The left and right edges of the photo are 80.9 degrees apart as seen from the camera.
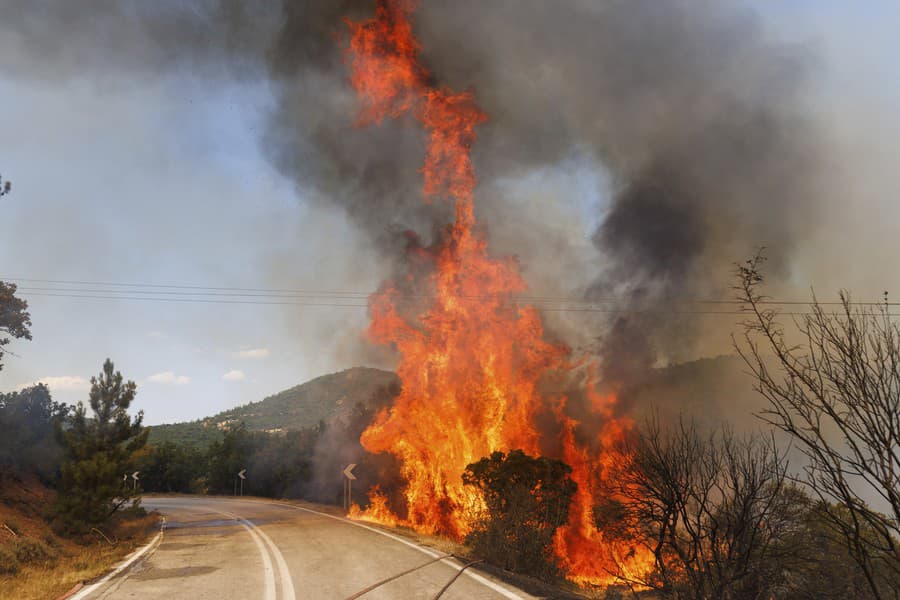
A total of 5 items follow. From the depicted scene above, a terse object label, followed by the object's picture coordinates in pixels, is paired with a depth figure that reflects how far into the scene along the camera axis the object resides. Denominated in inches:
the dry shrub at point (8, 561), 428.8
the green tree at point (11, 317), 825.5
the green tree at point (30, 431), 954.7
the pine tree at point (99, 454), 641.6
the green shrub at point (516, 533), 460.4
